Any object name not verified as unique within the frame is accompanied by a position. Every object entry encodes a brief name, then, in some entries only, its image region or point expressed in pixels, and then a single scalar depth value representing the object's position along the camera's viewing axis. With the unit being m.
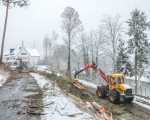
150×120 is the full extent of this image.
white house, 54.84
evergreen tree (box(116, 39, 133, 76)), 25.95
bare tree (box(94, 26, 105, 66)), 28.05
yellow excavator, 9.75
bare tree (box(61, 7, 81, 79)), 25.19
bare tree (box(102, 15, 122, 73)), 21.05
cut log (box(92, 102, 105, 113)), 6.51
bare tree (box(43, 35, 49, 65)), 53.78
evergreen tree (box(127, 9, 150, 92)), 20.12
